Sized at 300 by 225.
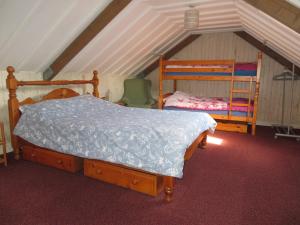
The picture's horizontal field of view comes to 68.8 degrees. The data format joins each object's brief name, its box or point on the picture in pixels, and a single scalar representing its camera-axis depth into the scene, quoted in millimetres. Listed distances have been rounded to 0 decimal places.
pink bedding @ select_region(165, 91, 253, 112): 4570
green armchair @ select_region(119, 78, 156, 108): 5414
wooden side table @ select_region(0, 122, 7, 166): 2646
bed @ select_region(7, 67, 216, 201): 2098
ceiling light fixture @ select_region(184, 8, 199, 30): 2881
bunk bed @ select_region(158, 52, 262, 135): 4387
